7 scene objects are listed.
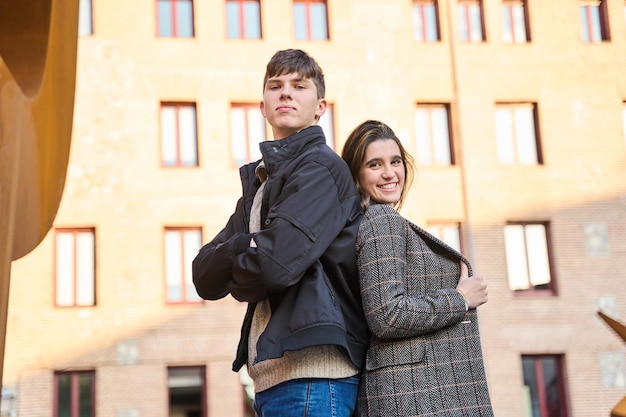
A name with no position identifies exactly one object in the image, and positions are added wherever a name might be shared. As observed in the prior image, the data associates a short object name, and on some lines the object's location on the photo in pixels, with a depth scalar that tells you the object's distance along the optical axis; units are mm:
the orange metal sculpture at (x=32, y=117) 2838
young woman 3502
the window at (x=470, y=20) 24375
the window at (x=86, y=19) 22938
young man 3342
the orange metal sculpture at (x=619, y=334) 3922
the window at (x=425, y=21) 24272
